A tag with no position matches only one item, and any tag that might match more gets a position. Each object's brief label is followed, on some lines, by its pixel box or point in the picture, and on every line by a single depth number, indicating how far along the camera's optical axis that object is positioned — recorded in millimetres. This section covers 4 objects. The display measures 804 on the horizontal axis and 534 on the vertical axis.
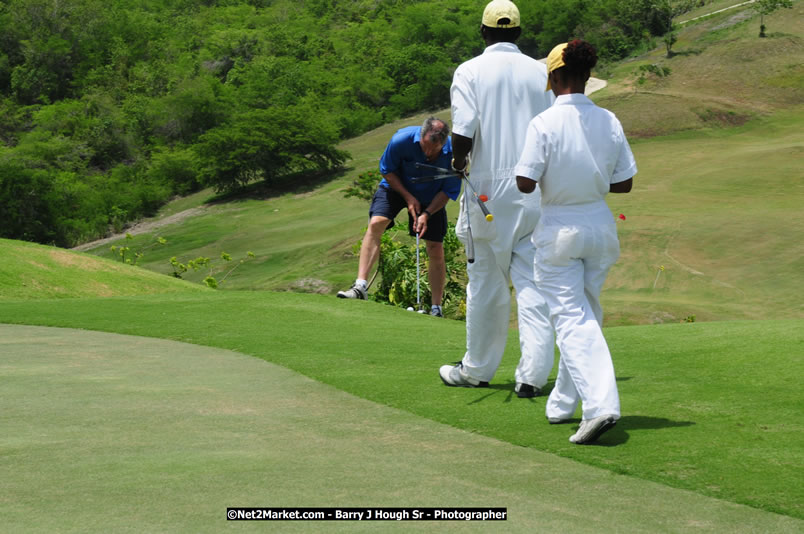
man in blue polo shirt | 18375
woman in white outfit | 10586
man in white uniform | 12531
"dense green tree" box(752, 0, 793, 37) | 167125
